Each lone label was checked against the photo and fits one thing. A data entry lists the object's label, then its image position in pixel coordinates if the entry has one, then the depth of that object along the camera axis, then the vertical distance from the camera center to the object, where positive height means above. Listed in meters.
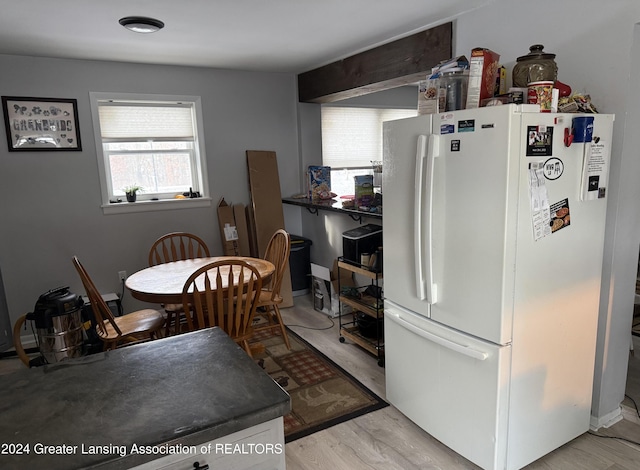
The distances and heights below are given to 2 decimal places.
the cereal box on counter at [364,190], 3.50 -0.23
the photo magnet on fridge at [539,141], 1.70 +0.06
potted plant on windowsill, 3.89 -0.20
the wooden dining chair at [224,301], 2.47 -0.81
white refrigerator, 1.73 -0.50
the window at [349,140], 4.98 +0.26
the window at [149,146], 3.80 +0.21
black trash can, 4.46 -1.07
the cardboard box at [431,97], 2.03 +0.30
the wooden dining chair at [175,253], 3.09 -0.77
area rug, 2.42 -1.44
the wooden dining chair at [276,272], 3.14 -0.80
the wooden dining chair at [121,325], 2.60 -1.03
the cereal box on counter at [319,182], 4.35 -0.19
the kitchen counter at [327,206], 3.22 -0.38
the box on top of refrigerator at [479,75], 1.86 +0.36
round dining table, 2.58 -0.74
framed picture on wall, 3.42 +0.39
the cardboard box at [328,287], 3.92 -1.17
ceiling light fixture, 2.55 +0.88
